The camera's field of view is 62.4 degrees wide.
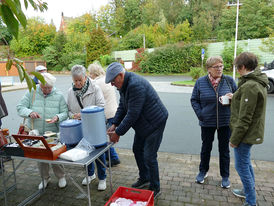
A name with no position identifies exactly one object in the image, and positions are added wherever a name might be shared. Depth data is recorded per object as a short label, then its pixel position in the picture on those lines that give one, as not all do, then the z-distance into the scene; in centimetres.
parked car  1143
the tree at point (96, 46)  3141
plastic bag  239
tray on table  242
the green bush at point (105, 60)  2950
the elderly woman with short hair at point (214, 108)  310
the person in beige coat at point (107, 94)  410
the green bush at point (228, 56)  2443
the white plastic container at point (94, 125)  260
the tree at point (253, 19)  2859
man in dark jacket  267
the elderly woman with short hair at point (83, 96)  326
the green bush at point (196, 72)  1679
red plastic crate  262
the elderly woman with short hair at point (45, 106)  330
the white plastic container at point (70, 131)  266
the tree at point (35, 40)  3730
